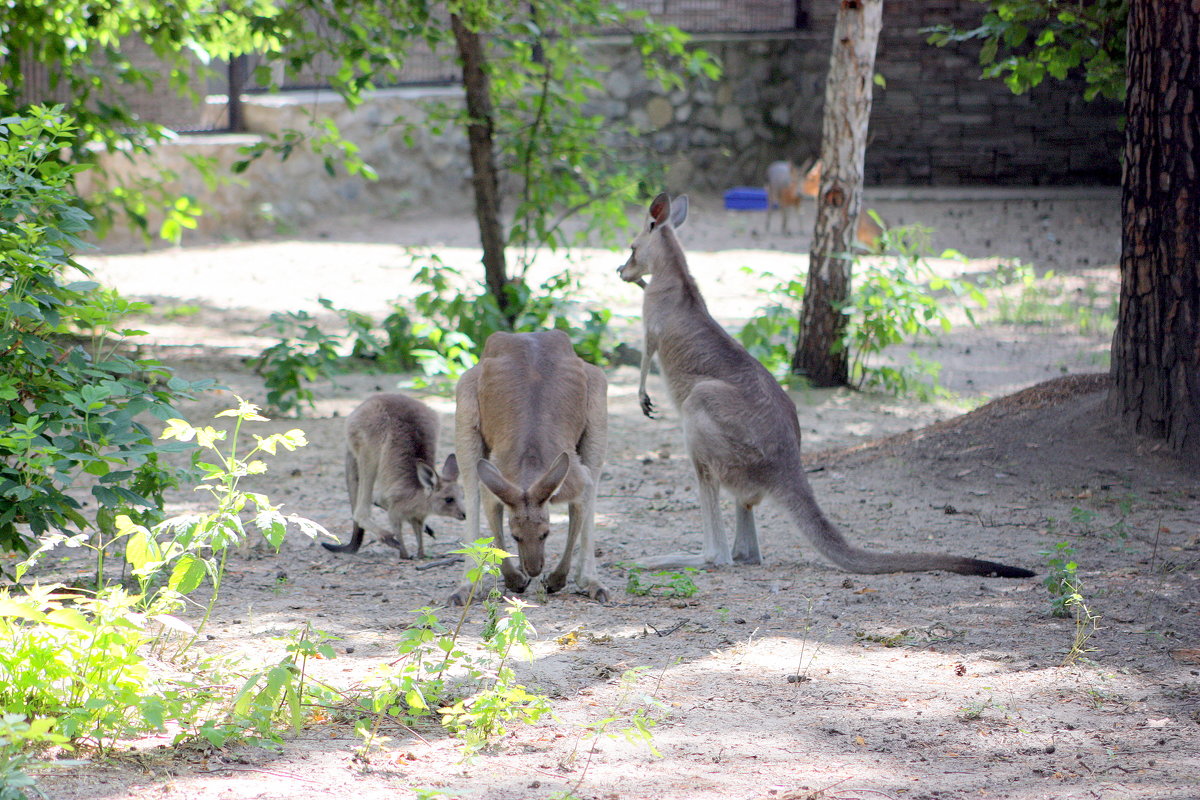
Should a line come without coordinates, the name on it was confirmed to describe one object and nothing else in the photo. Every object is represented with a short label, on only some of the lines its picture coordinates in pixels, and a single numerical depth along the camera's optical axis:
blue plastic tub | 35.56
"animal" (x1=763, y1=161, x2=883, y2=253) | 31.75
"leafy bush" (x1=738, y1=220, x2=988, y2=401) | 17.70
